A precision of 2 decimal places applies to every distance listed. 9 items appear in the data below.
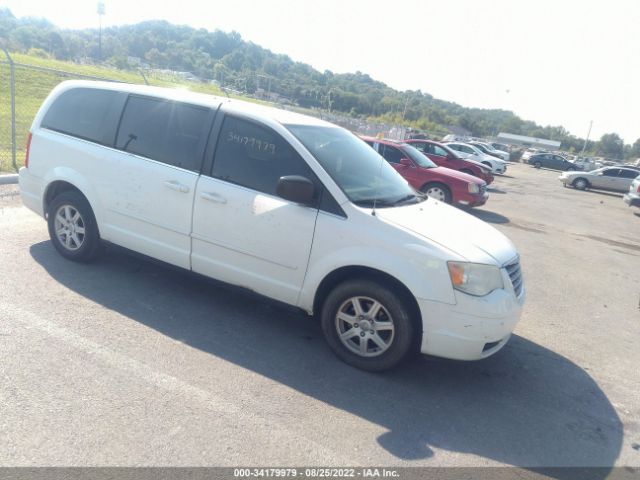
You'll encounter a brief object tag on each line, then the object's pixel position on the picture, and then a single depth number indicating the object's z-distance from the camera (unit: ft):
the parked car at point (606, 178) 88.22
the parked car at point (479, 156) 86.96
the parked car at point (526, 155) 169.91
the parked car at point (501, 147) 165.72
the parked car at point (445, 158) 52.42
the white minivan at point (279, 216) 12.48
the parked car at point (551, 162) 149.69
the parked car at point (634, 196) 57.47
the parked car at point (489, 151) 115.40
